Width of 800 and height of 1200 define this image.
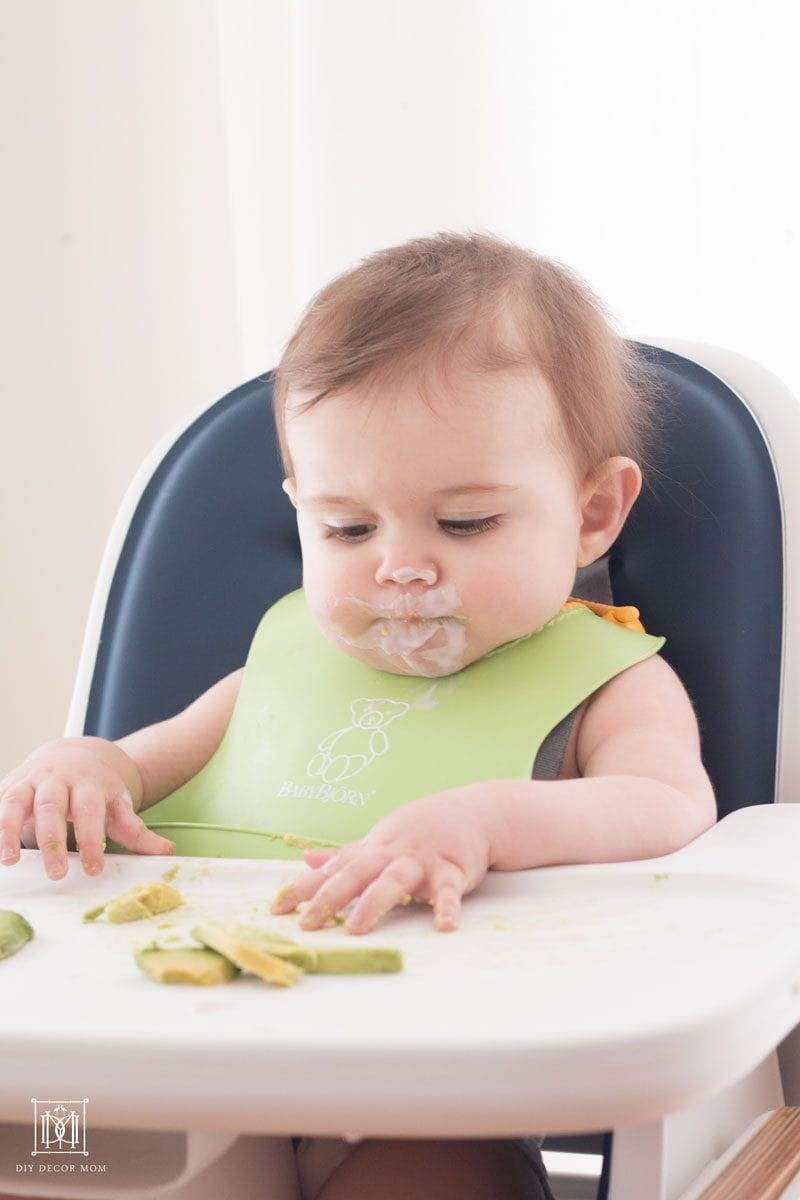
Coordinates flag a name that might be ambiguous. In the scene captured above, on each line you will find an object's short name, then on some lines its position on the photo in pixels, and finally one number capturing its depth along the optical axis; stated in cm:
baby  101
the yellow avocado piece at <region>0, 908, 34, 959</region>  86
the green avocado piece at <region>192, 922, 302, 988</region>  82
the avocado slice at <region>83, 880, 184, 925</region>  89
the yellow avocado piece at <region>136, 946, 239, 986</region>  82
